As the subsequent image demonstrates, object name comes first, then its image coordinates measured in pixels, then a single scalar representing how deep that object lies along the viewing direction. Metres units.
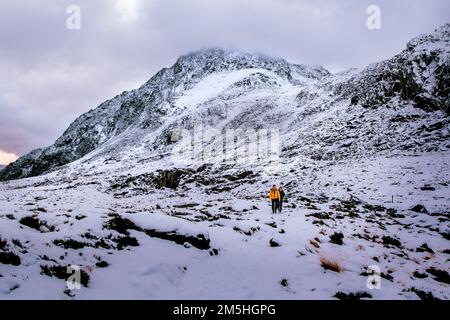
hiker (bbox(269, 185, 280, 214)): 17.66
